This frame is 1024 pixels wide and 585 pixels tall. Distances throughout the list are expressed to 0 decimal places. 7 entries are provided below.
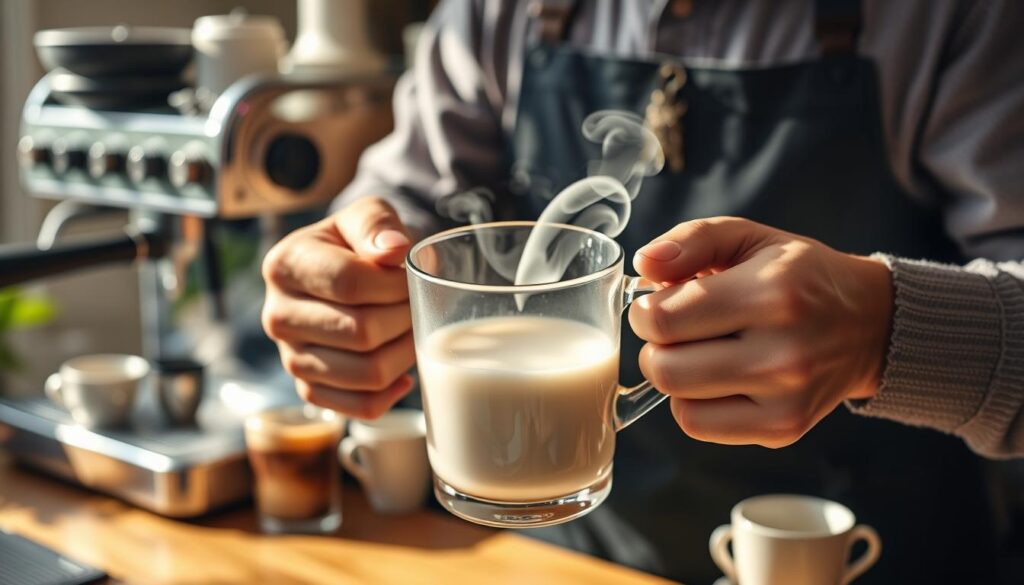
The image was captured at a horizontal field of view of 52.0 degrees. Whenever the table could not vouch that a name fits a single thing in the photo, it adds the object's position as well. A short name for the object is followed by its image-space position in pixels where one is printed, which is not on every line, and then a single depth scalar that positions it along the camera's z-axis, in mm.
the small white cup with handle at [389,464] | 1318
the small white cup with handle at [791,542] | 1010
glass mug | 758
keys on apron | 1274
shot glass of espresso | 1278
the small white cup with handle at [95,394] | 1430
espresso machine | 1365
